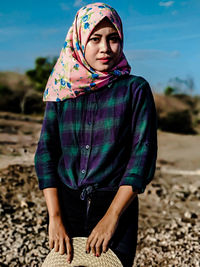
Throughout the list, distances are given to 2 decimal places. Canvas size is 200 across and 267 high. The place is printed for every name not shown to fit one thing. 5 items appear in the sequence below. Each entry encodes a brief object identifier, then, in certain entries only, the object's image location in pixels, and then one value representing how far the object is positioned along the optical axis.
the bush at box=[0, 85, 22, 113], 9.06
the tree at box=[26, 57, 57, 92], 10.46
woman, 1.70
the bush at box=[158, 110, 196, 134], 11.85
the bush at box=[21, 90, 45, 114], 8.87
